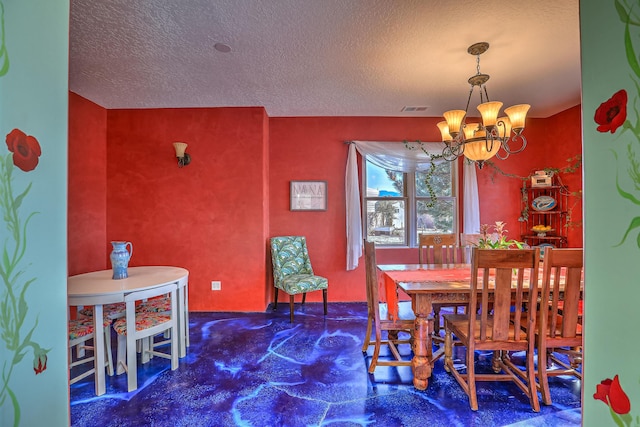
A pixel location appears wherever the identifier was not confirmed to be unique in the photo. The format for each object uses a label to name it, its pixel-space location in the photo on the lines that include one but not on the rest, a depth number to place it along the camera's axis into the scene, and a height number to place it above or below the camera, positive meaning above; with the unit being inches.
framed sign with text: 155.3 +11.1
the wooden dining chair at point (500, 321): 65.9 -26.3
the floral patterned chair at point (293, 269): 129.6 -25.7
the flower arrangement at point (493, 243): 94.2 -9.3
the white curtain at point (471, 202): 153.0 +7.5
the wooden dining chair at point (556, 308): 66.4 -22.6
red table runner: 87.0 -19.0
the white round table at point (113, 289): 72.4 -18.5
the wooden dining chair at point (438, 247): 119.8 -13.1
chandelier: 86.5 +28.5
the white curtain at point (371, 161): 152.0 +29.4
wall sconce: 135.4 +30.8
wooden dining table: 76.5 -23.1
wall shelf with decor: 147.9 +0.1
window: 159.8 +7.0
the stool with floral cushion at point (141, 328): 75.7 -30.7
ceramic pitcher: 86.7 -12.5
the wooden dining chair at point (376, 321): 84.3 -31.6
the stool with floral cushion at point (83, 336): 75.4 -31.2
